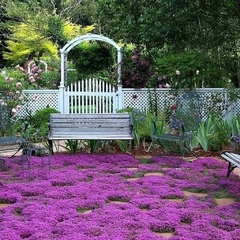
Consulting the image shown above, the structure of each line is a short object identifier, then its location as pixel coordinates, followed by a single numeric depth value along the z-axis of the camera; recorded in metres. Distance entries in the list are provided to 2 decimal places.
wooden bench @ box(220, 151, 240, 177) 4.77
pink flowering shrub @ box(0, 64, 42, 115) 9.67
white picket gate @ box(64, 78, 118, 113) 10.25
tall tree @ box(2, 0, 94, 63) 20.52
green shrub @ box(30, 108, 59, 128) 9.65
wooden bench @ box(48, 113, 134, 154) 7.58
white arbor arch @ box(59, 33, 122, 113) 10.21
